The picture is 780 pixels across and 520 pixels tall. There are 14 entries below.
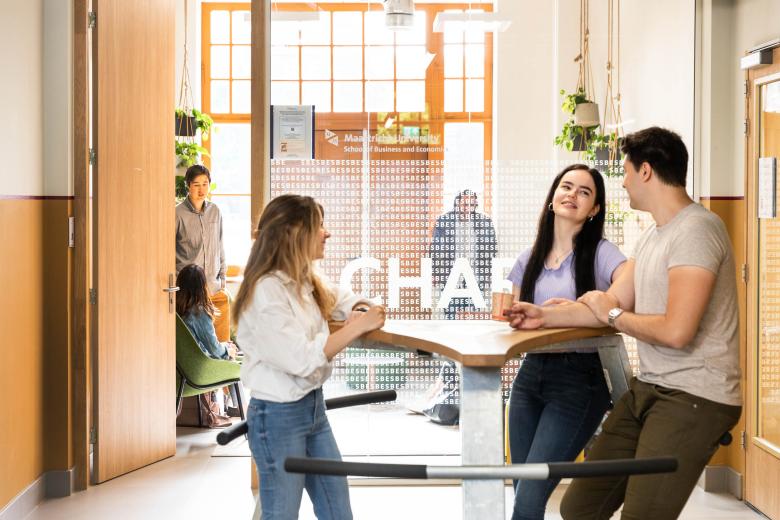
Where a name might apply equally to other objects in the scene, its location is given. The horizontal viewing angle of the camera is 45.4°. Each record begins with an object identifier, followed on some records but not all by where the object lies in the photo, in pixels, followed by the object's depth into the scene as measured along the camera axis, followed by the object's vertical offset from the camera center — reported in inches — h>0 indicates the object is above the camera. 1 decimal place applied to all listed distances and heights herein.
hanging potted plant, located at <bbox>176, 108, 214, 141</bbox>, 278.3 +30.4
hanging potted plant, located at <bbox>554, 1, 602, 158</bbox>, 177.6 +21.0
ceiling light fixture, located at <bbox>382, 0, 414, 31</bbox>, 178.5 +40.1
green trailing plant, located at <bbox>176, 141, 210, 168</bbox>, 278.7 +21.1
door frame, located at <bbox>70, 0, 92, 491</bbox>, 170.9 -4.0
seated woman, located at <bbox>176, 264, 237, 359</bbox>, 217.2 -20.0
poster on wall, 177.6 +17.4
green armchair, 210.4 -32.4
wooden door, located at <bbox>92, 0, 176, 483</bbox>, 176.2 -2.3
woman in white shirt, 91.6 -12.1
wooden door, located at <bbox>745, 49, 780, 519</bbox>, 161.3 -15.8
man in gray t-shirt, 89.7 -10.1
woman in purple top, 108.4 -16.2
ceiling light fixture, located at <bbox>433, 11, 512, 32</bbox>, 178.5 +38.7
